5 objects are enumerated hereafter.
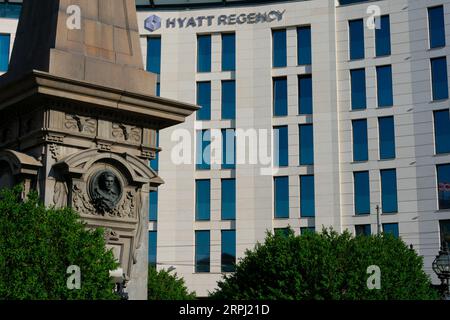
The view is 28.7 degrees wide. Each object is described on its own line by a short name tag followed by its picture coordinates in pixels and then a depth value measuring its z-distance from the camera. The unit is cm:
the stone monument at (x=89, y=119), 2205
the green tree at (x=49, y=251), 2022
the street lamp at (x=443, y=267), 2762
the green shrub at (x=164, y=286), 5116
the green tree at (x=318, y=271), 3650
